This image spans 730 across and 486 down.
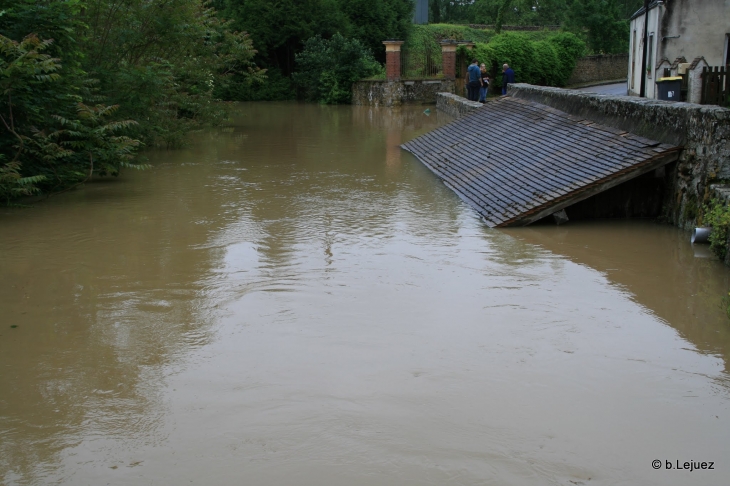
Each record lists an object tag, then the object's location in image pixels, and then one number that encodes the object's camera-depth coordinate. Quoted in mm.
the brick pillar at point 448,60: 35719
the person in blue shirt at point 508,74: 27406
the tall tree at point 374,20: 41625
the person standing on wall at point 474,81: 27797
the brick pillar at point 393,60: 34594
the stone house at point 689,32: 22719
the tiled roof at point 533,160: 10523
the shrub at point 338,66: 37031
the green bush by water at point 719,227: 8594
